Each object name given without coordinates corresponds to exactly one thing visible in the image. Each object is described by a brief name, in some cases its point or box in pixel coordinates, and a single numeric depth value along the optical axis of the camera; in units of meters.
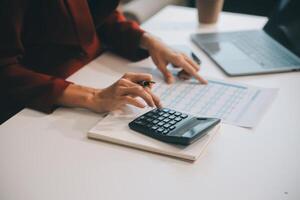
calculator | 0.81
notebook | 0.80
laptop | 1.18
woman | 0.95
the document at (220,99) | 0.94
